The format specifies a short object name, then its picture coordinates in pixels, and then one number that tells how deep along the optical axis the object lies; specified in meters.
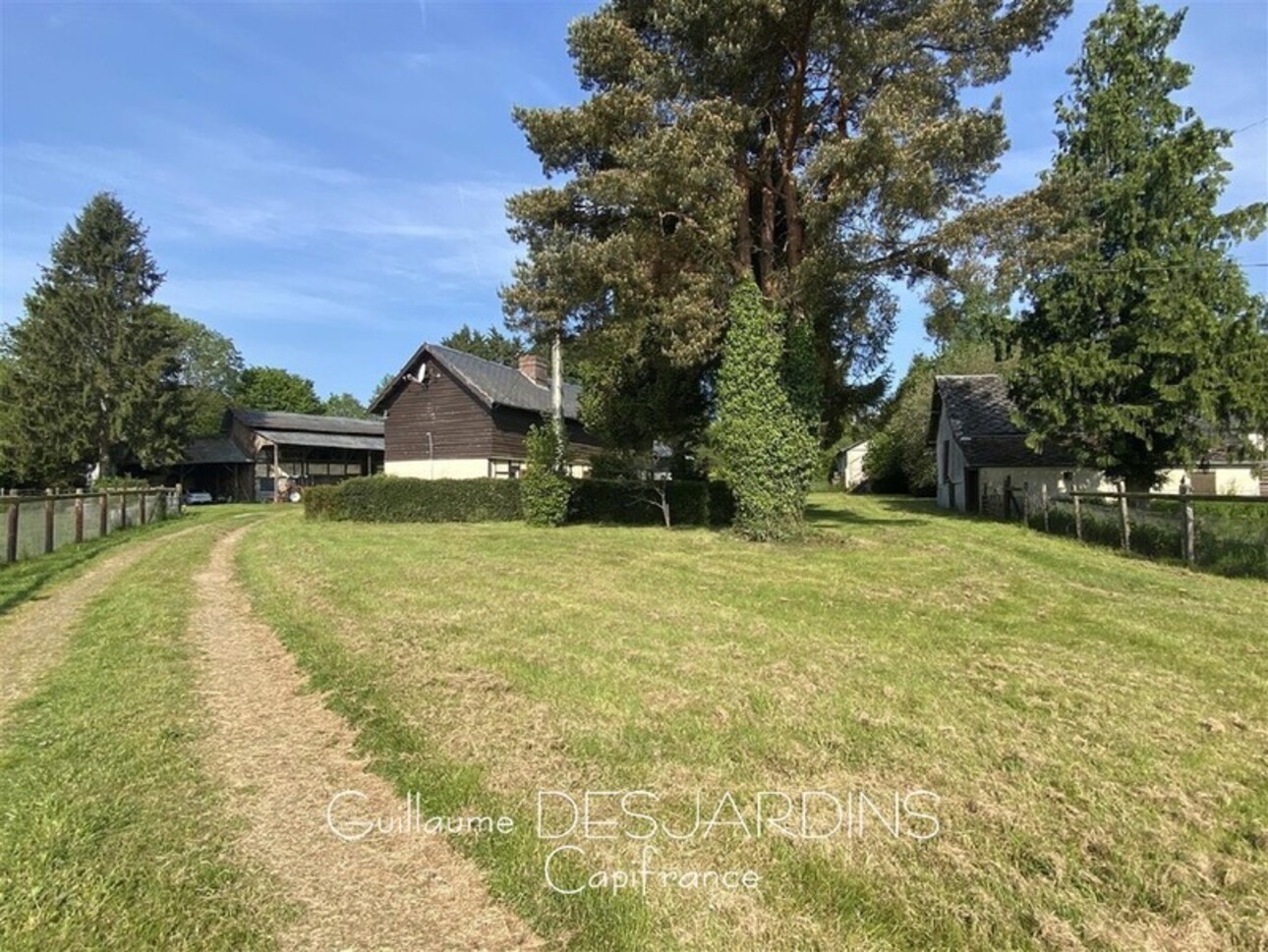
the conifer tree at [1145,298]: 19.55
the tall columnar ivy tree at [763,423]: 14.73
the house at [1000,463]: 25.86
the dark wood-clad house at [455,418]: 34.38
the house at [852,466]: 54.50
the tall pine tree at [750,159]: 12.96
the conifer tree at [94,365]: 39.94
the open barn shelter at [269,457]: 47.09
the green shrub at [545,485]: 20.86
